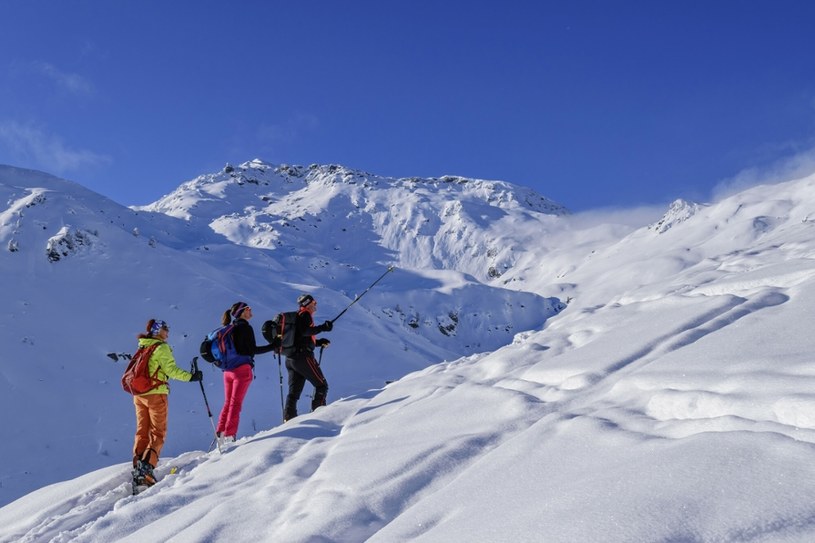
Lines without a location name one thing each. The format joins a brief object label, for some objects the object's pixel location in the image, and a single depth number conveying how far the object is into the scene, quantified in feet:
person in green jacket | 21.10
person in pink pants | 24.67
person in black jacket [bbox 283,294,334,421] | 26.53
